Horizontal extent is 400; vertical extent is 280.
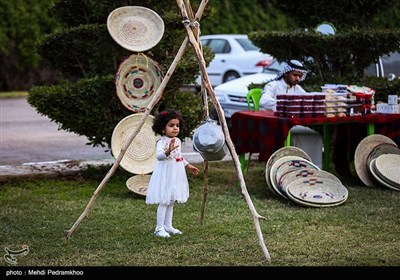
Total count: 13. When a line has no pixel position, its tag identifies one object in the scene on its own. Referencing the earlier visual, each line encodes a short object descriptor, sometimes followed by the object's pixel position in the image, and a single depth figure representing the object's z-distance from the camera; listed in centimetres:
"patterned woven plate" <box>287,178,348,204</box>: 973
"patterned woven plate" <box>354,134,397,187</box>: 1098
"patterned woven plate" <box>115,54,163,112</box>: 1030
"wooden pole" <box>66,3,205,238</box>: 807
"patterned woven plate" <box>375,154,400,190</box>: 1062
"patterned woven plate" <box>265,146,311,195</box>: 1023
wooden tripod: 782
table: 1038
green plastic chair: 1186
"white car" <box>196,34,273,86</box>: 2370
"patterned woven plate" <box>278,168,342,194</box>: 1009
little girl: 814
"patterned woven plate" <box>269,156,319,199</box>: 1012
